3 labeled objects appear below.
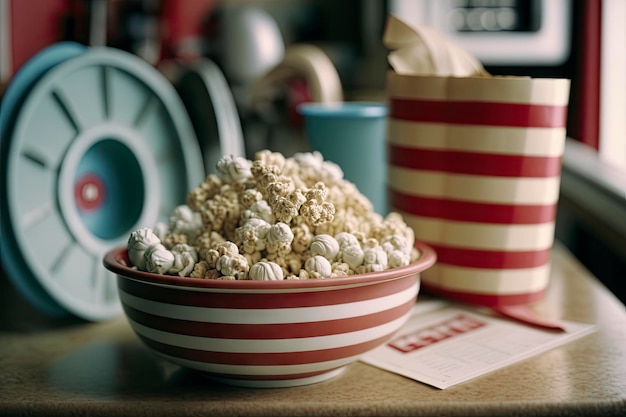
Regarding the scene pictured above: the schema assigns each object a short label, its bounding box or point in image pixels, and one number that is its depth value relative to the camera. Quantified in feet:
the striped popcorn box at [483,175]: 2.85
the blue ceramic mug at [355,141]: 3.56
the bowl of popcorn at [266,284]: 2.02
